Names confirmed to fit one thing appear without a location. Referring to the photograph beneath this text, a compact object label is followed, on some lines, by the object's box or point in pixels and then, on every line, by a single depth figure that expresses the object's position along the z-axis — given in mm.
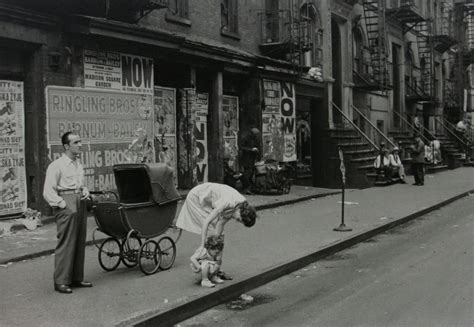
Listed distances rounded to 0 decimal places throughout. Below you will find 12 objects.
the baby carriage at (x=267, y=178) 17312
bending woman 6887
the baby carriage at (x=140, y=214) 7488
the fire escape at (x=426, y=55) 35312
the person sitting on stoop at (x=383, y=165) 22812
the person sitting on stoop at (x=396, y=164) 23344
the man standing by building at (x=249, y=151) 17938
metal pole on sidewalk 11641
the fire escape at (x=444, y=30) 36606
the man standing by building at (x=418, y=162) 22578
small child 7055
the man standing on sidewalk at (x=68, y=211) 6840
